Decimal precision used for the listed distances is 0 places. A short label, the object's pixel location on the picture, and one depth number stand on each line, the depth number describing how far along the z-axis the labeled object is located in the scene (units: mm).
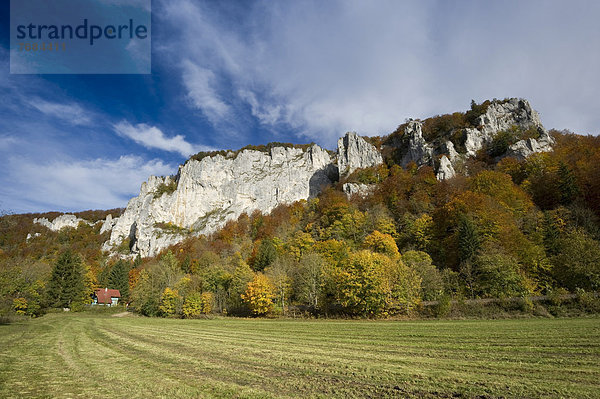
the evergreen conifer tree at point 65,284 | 52812
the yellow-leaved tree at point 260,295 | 39656
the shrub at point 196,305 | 43500
